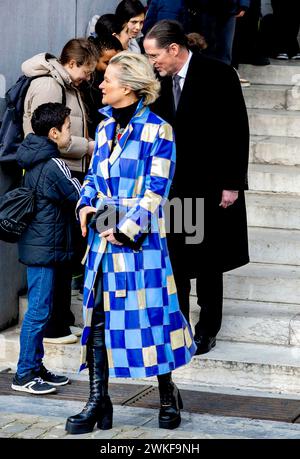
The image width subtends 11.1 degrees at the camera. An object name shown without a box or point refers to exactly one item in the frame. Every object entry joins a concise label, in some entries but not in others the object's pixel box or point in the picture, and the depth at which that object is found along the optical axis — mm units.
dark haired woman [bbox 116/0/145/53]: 12045
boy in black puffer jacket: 9374
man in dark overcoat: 9479
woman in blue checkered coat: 8059
